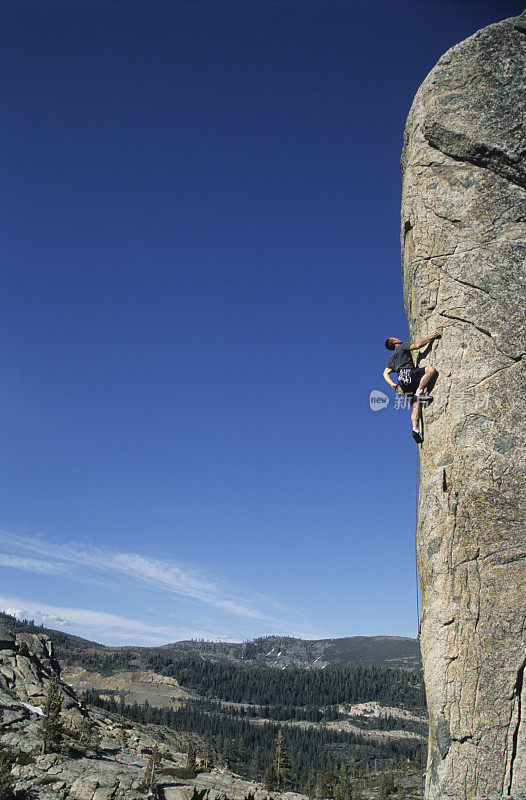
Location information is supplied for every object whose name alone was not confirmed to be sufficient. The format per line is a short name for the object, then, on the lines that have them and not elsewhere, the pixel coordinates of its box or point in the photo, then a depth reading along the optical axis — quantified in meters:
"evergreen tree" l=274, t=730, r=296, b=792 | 80.38
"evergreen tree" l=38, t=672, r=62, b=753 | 60.47
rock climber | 12.62
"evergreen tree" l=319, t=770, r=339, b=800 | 91.56
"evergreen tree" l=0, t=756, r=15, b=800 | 42.81
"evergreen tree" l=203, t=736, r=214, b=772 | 89.62
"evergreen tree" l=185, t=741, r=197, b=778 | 74.92
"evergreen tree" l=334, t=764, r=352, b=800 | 86.03
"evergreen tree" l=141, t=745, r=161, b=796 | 55.52
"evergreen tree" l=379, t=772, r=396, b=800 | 93.62
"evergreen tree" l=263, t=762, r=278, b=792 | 79.43
